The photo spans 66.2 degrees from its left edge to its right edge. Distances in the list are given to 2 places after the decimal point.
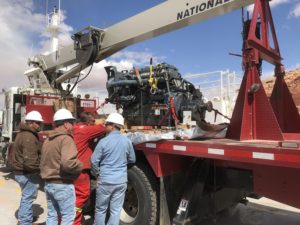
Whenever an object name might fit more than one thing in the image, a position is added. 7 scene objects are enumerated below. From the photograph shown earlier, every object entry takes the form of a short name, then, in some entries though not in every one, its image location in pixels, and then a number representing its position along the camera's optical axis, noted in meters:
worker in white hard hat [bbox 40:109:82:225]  2.64
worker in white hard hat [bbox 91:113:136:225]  2.89
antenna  8.37
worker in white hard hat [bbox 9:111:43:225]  3.31
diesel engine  4.11
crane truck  2.31
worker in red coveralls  3.24
